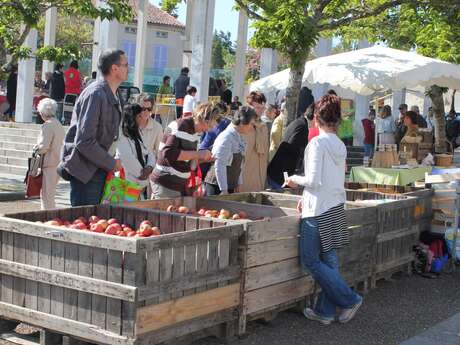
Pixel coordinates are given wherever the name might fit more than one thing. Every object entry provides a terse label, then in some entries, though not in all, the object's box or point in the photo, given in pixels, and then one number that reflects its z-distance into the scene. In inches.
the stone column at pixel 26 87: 880.3
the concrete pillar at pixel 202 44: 807.1
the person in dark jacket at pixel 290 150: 386.6
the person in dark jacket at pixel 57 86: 794.8
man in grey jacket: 240.1
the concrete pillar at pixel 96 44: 933.0
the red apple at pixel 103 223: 225.6
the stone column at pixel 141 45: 997.8
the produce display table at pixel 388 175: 451.8
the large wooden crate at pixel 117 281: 197.5
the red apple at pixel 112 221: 230.2
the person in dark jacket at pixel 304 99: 682.2
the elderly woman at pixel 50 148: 355.6
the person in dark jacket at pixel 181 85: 809.5
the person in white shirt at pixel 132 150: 293.7
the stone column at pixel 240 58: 1120.2
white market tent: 530.9
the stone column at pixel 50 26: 1042.3
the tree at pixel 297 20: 493.0
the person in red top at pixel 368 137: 829.5
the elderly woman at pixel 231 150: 334.3
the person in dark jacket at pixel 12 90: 907.4
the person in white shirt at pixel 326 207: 256.7
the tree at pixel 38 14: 492.4
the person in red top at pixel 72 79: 791.7
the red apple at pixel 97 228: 222.8
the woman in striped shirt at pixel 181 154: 294.7
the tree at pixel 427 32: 622.8
